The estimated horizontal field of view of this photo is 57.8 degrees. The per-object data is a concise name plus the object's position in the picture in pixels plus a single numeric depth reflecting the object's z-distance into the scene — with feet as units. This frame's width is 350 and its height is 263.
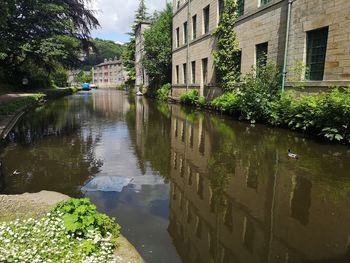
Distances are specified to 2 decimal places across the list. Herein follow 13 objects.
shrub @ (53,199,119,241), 11.21
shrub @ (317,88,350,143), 30.35
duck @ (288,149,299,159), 25.99
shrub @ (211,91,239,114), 53.93
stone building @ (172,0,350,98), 37.60
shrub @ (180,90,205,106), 74.19
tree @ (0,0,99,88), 93.04
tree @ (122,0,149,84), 214.48
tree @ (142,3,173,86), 115.14
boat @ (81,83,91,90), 250.10
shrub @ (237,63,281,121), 45.11
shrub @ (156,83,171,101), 111.04
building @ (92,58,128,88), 344.90
